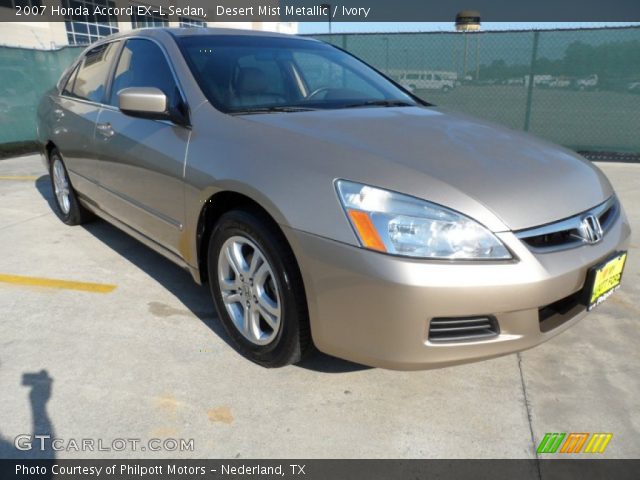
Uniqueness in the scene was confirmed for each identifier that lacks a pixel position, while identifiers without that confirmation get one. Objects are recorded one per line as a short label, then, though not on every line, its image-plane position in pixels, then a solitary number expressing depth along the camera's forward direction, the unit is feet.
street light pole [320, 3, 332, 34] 56.30
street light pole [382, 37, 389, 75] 29.32
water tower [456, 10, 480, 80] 56.54
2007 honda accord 5.74
